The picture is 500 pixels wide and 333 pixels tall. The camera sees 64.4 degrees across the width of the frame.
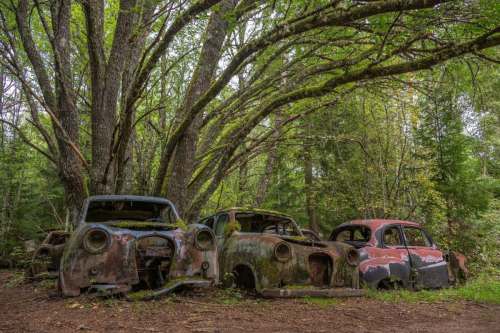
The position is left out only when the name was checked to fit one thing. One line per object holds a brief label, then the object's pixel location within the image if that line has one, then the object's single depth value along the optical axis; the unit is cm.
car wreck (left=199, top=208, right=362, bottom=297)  573
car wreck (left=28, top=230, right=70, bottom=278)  754
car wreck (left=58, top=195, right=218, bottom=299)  487
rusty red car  718
